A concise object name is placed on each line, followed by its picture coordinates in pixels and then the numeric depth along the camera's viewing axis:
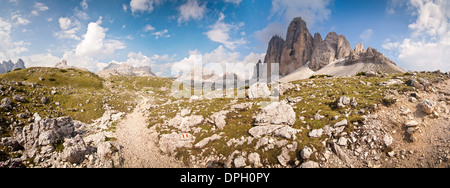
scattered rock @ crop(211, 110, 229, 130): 21.59
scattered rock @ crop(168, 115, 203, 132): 22.69
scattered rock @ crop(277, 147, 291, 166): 13.42
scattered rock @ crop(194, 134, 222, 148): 18.02
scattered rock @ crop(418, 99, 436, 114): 14.80
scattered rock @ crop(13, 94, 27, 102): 30.00
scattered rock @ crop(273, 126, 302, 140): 15.73
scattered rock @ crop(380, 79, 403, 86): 25.16
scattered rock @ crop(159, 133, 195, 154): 18.53
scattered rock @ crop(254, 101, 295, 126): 18.62
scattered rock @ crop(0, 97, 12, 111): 25.29
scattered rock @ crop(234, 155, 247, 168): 13.76
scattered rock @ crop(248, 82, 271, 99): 33.16
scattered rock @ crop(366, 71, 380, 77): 34.99
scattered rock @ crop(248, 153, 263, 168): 13.70
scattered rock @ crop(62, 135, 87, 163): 14.88
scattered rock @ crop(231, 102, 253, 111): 26.63
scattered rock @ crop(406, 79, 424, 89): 20.75
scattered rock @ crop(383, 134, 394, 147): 12.78
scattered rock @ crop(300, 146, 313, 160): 13.00
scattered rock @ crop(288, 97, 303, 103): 26.09
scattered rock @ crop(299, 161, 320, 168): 12.18
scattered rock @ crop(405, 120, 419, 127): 13.54
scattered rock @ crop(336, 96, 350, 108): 19.90
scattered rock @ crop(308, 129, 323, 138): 15.34
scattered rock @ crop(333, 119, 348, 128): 15.60
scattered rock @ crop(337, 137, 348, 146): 13.65
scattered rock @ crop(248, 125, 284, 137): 17.52
